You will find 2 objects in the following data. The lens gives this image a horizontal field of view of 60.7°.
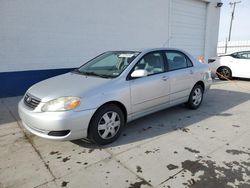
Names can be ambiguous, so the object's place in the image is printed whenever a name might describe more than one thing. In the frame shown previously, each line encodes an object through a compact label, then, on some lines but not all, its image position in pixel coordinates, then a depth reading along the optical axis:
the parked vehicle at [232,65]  9.12
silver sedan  2.87
